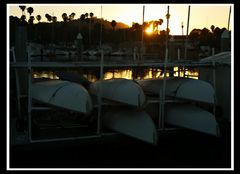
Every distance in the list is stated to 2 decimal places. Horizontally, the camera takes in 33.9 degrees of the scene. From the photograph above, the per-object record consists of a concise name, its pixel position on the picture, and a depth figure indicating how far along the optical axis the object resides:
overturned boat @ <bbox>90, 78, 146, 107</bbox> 9.12
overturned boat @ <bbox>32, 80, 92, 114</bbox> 8.84
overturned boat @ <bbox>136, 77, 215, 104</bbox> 9.98
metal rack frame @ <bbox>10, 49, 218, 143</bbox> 8.84
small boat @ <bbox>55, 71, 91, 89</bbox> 11.52
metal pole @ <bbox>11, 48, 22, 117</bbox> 9.62
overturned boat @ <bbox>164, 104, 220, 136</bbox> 9.93
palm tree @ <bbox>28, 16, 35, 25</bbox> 58.66
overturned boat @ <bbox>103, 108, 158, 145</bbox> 9.04
